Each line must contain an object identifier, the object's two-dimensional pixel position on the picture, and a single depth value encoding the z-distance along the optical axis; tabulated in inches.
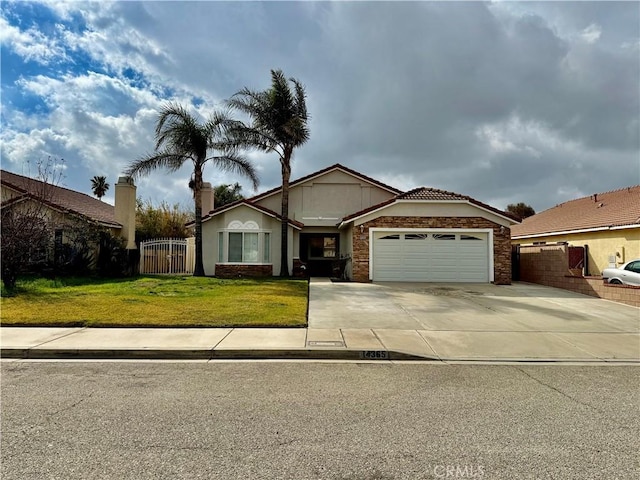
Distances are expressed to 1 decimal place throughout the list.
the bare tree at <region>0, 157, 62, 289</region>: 500.1
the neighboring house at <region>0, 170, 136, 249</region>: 673.6
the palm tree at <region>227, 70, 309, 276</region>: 748.6
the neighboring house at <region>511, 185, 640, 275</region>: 671.1
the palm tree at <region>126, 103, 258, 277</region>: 753.0
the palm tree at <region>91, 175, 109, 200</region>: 1779.8
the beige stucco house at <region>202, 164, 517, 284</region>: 702.5
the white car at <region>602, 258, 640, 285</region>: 544.7
